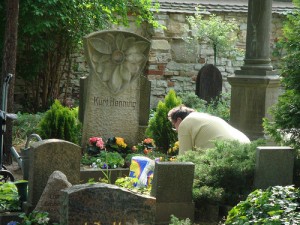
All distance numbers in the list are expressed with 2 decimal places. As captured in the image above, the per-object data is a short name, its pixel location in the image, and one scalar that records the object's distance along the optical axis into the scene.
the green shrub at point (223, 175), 7.98
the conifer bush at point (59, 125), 11.30
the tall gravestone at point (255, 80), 11.90
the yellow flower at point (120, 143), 11.49
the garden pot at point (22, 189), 7.88
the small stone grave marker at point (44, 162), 7.62
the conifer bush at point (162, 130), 11.66
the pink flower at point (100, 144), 11.20
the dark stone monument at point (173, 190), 7.65
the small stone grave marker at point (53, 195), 7.20
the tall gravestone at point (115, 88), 11.68
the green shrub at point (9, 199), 7.72
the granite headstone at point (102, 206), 6.11
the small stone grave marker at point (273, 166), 8.03
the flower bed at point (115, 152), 10.45
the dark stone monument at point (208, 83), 16.95
